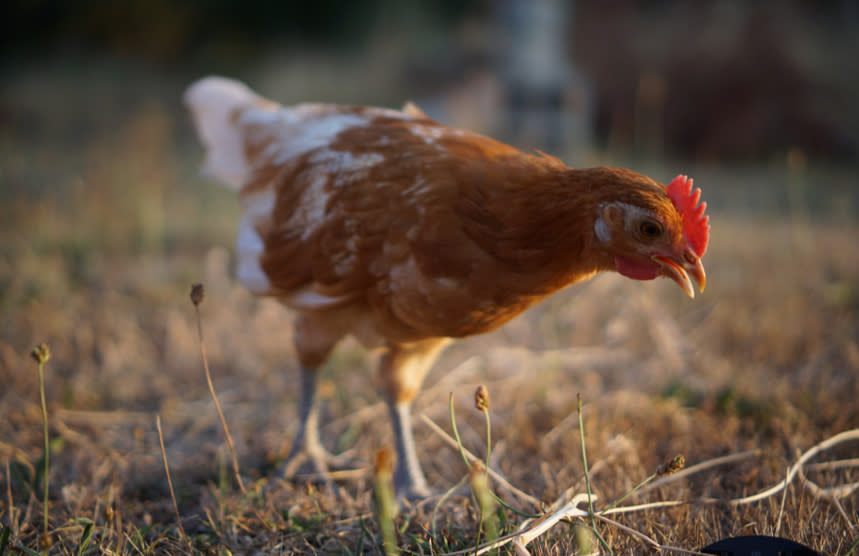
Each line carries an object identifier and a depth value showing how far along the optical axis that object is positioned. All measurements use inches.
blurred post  144.3
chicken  42.6
